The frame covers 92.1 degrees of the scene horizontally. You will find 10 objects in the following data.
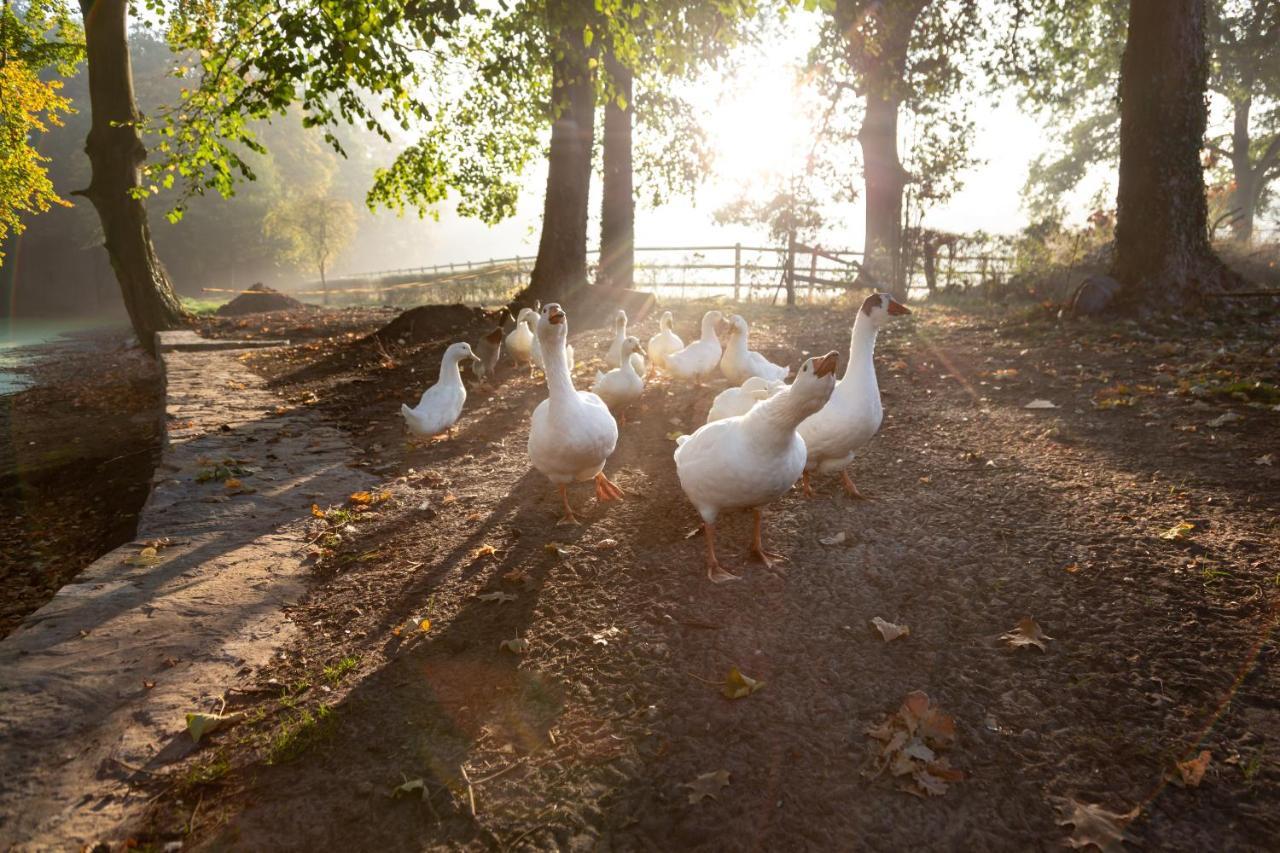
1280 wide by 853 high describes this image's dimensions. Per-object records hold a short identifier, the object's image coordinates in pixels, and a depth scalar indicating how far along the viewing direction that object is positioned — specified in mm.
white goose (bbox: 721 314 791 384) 6934
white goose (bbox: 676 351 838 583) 3168
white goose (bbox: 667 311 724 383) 7250
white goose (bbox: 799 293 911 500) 4258
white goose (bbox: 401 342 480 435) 5910
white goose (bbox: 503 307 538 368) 9011
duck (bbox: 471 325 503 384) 8617
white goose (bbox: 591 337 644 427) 6297
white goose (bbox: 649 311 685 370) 8062
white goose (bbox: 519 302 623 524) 4223
